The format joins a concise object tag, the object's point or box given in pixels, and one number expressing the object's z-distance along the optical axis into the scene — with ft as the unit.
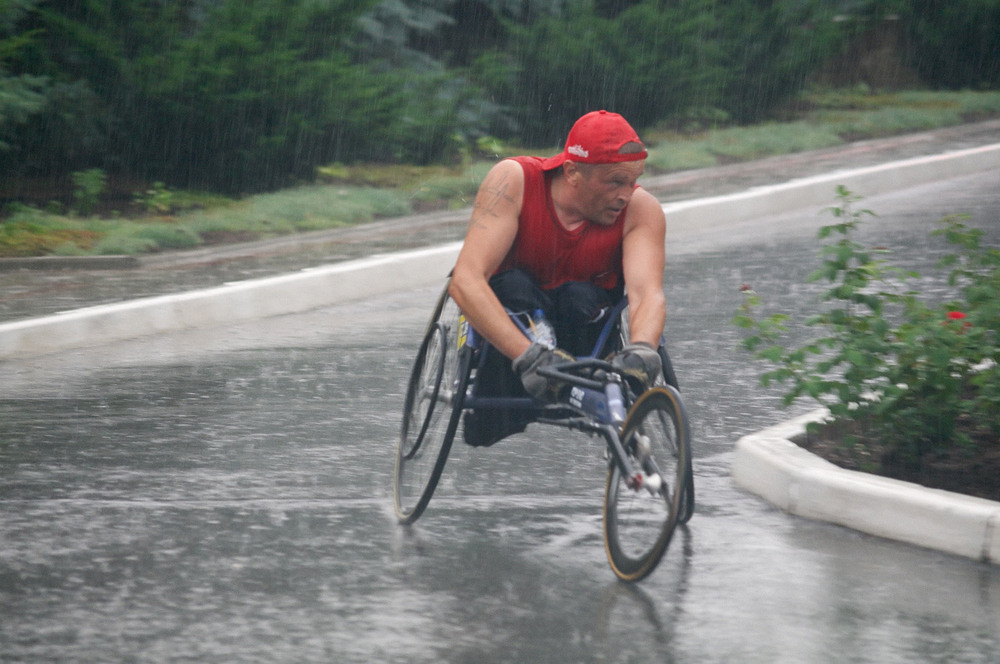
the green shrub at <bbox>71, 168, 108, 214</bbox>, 92.02
